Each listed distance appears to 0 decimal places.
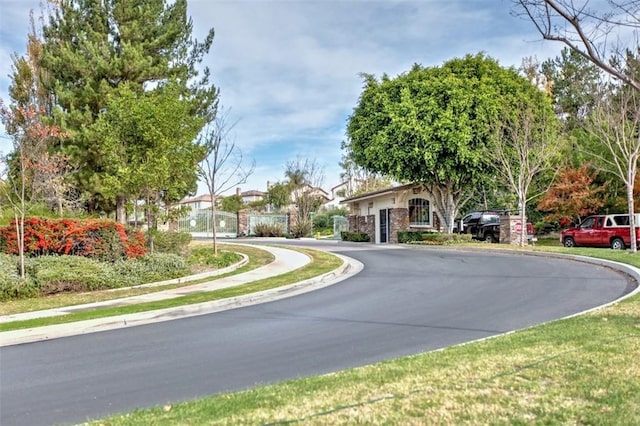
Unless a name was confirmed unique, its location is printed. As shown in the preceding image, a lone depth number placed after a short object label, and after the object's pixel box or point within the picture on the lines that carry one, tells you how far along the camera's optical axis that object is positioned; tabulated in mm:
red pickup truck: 22484
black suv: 28516
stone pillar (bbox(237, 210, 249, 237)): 39500
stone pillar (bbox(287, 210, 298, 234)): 39059
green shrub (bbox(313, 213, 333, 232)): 45031
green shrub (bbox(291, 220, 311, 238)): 37906
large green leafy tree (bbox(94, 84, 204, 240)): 15234
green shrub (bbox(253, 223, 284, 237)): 38000
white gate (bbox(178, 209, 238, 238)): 40688
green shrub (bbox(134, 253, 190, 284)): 14255
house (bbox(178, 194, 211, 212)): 86944
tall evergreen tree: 19031
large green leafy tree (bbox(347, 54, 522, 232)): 24422
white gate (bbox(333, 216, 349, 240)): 39844
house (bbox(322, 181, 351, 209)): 60025
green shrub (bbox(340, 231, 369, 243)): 31844
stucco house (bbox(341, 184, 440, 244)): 29281
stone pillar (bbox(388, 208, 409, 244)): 29094
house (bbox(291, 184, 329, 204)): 46875
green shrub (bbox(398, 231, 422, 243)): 27322
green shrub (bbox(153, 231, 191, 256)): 17016
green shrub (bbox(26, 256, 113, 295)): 12297
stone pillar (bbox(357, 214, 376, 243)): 31906
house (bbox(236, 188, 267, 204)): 90438
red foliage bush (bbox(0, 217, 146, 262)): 13602
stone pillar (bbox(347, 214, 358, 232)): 34600
